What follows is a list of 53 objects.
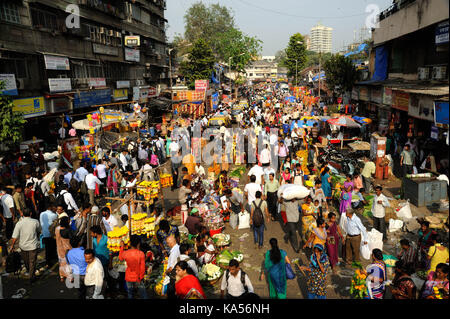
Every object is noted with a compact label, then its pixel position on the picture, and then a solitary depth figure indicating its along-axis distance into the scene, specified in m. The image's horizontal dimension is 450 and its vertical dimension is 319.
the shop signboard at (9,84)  15.93
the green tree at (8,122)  12.22
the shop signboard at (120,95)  29.56
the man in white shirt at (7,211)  8.54
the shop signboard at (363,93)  21.30
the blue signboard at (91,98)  22.52
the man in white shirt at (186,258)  5.38
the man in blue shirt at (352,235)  7.05
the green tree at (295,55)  74.31
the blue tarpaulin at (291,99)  41.11
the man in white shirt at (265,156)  13.20
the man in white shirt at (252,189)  8.73
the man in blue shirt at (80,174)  10.77
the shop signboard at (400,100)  14.80
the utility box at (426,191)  10.02
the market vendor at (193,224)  7.60
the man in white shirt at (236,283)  4.88
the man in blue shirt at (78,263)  5.51
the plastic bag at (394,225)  8.69
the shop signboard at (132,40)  30.86
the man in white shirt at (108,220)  7.16
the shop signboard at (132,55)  31.73
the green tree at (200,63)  47.38
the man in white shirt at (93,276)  5.26
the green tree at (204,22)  74.06
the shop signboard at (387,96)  16.91
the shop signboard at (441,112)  10.27
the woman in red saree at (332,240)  6.86
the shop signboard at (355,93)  23.86
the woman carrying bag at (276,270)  5.20
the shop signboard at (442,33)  11.74
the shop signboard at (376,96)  18.70
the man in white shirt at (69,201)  8.40
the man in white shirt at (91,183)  10.45
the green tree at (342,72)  27.02
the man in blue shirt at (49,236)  7.27
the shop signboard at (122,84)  29.64
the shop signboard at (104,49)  25.73
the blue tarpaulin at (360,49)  37.67
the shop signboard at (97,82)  24.73
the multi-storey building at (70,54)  17.53
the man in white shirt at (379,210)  7.91
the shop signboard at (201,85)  33.28
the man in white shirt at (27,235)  6.66
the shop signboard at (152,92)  37.81
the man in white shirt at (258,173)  9.99
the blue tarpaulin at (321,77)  46.86
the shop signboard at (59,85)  19.53
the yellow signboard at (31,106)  17.19
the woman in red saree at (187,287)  4.52
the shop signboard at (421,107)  12.38
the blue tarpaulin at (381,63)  20.28
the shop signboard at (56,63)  19.27
